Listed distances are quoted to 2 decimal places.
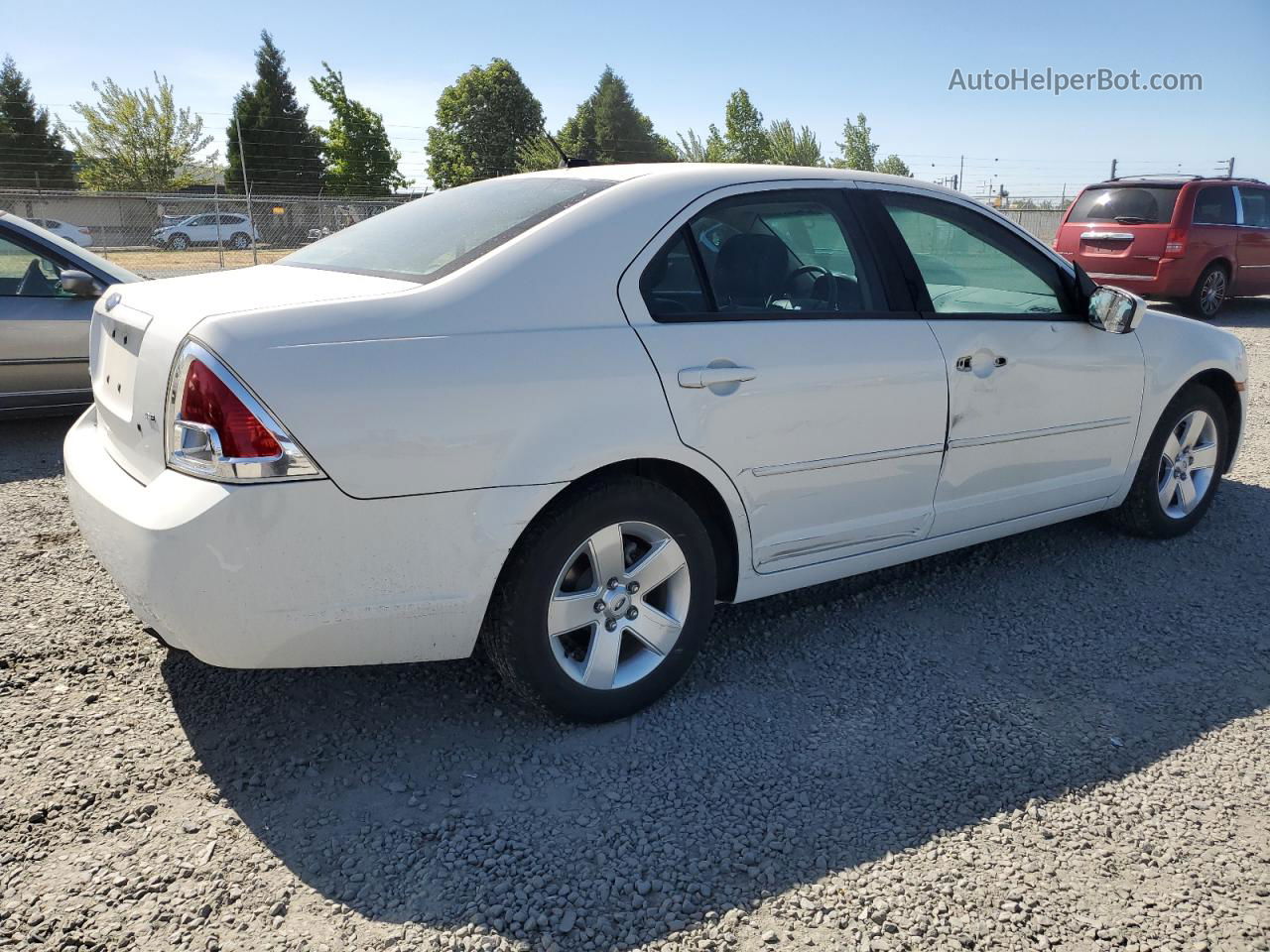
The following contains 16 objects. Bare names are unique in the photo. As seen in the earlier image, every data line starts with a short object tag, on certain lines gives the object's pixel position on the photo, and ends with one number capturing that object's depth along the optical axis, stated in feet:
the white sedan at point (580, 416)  7.66
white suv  72.59
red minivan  40.75
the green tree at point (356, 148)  150.30
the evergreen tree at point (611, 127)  228.63
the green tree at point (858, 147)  168.04
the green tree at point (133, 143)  141.18
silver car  19.48
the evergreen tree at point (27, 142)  144.87
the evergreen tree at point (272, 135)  172.04
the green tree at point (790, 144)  162.20
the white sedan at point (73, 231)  72.82
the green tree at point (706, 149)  155.84
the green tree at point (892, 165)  162.27
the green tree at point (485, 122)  202.80
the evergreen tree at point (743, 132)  159.12
